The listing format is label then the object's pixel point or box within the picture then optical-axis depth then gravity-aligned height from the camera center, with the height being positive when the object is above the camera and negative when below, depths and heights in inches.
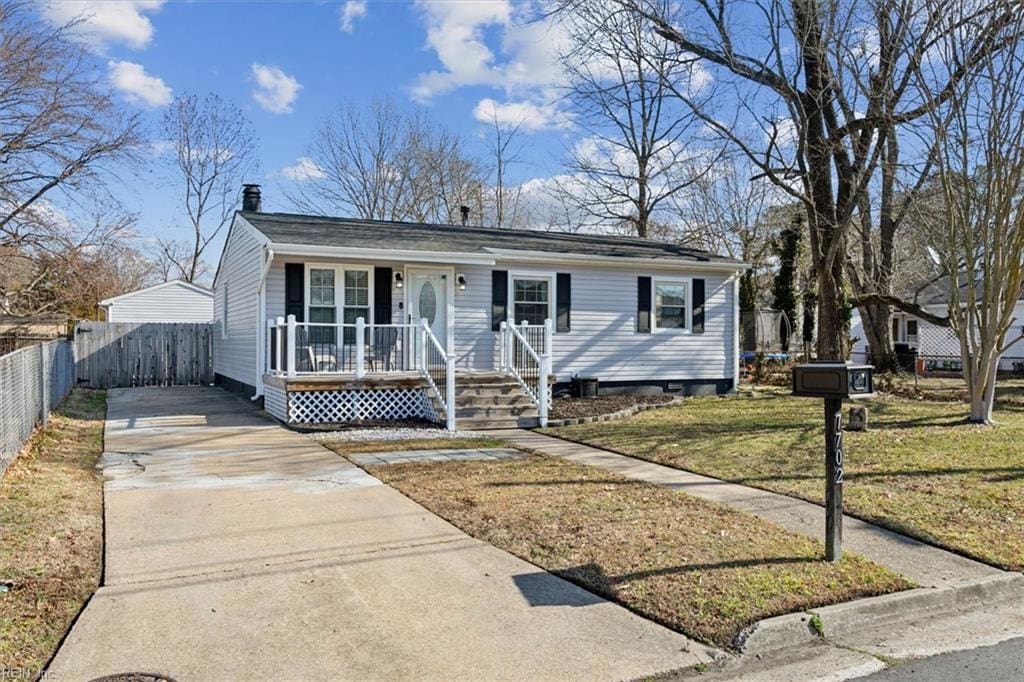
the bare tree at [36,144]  684.1 +199.8
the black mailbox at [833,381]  167.8 -9.4
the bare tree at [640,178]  1058.7 +246.5
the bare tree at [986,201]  393.4 +81.6
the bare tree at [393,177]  1288.1 +297.9
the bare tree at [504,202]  1337.4 +265.6
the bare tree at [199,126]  1352.1 +410.5
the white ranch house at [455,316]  468.8 +19.2
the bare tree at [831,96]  430.6 +175.7
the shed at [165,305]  1094.4 +55.0
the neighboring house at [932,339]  1051.3 +5.4
